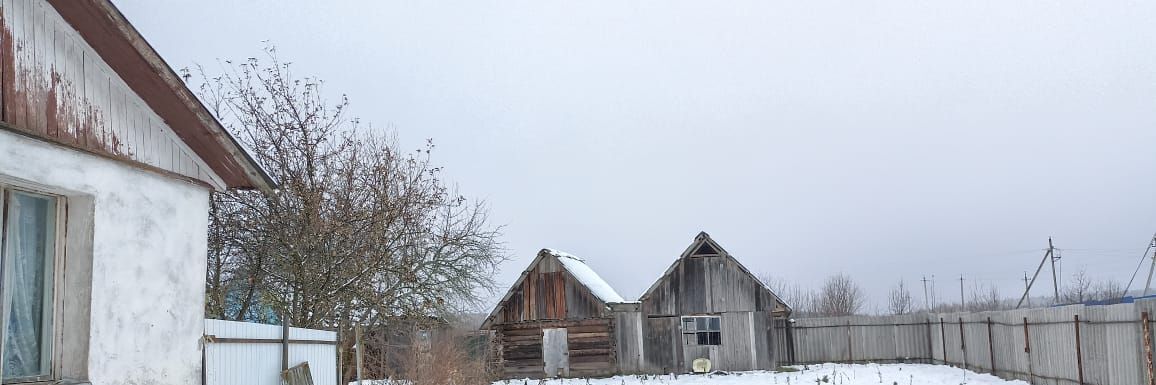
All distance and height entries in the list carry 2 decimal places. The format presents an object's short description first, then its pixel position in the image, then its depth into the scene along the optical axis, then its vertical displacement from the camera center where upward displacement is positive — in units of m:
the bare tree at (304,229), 16.66 +1.48
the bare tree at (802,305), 80.58 -0.64
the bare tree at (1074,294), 66.68 -0.49
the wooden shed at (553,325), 31.62 -0.61
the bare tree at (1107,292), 75.07 -0.39
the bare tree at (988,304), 85.07 -1.22
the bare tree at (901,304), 80.72 -0.81
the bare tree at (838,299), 69.81 -0.20
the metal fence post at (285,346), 10.52 -0.33
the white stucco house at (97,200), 6.42 +0.89
